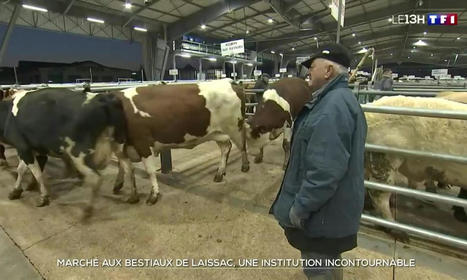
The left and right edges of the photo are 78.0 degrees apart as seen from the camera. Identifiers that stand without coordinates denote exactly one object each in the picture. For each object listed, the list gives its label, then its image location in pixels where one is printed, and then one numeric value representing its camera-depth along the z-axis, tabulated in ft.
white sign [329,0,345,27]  11.64
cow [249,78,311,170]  13.39
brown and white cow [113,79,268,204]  11.54
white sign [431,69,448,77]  57.25
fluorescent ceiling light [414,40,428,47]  105.17
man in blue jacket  4.30
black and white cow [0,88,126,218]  9.70
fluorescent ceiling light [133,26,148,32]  60.13
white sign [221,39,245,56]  26.08
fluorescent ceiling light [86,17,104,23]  50.53
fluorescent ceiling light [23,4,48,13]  42.15
